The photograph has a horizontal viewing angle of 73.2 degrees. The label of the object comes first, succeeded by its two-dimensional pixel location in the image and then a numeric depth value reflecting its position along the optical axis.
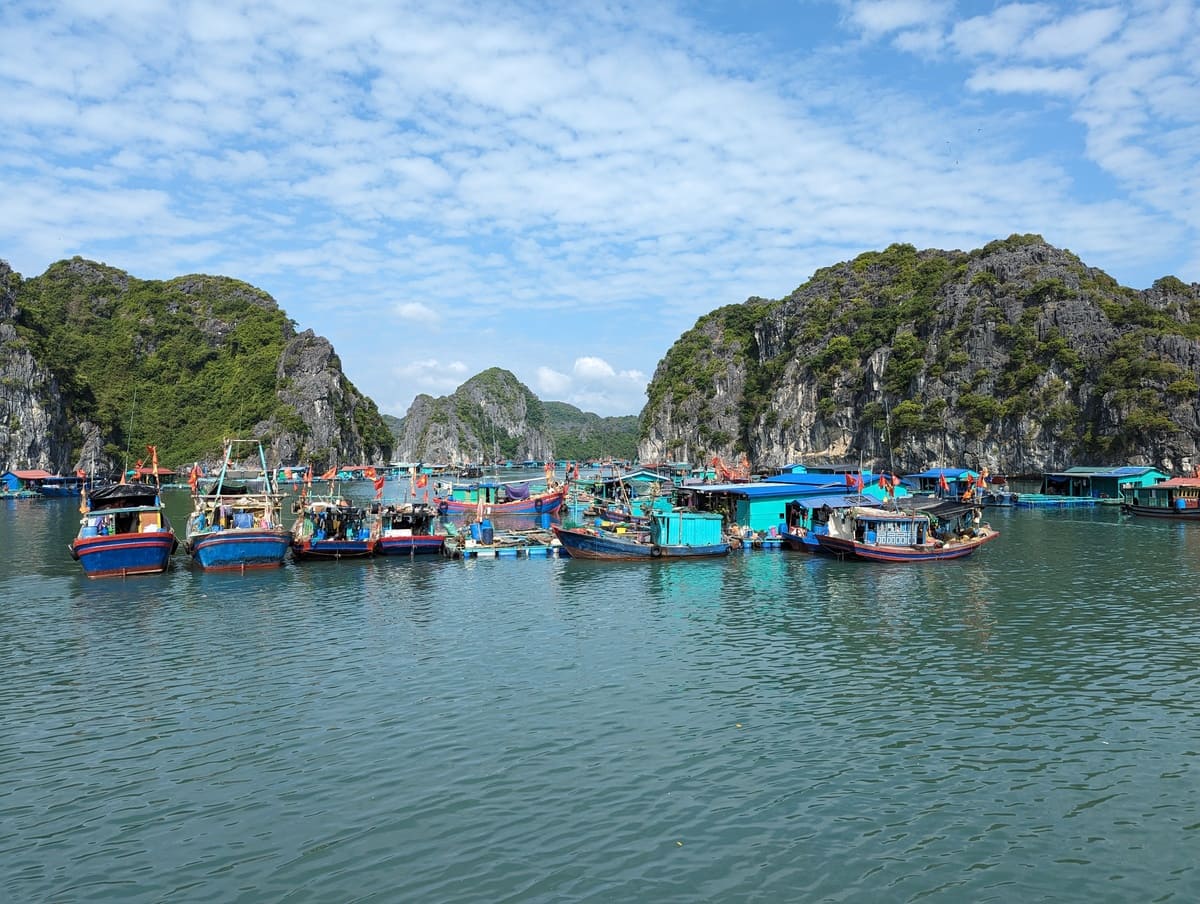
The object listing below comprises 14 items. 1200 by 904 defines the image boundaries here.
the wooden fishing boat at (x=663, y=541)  48.19
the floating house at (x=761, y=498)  57.38
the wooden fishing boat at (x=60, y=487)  119.81
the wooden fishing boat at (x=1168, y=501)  70.81
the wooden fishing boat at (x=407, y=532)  50.88
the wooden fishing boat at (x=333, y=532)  48.59
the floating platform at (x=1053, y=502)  85.38
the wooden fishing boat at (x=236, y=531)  44.22
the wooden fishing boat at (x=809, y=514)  52.30
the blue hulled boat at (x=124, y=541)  41.66
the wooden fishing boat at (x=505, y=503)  81.57
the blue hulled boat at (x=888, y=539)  46.72
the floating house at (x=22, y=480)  116.18
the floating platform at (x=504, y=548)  51.00
